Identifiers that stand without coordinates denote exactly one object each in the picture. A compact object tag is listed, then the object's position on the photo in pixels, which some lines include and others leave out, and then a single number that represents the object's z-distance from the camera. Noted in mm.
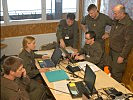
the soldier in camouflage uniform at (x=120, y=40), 2343
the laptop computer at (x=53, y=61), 2248
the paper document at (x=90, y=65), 2133
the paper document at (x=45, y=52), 2634
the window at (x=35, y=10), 3701
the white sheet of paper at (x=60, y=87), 1731
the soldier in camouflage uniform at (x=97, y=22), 2667
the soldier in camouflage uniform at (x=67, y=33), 2849
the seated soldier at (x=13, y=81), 1457
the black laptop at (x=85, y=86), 1630
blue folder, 1934
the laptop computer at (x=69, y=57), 2352
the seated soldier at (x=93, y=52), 2313
